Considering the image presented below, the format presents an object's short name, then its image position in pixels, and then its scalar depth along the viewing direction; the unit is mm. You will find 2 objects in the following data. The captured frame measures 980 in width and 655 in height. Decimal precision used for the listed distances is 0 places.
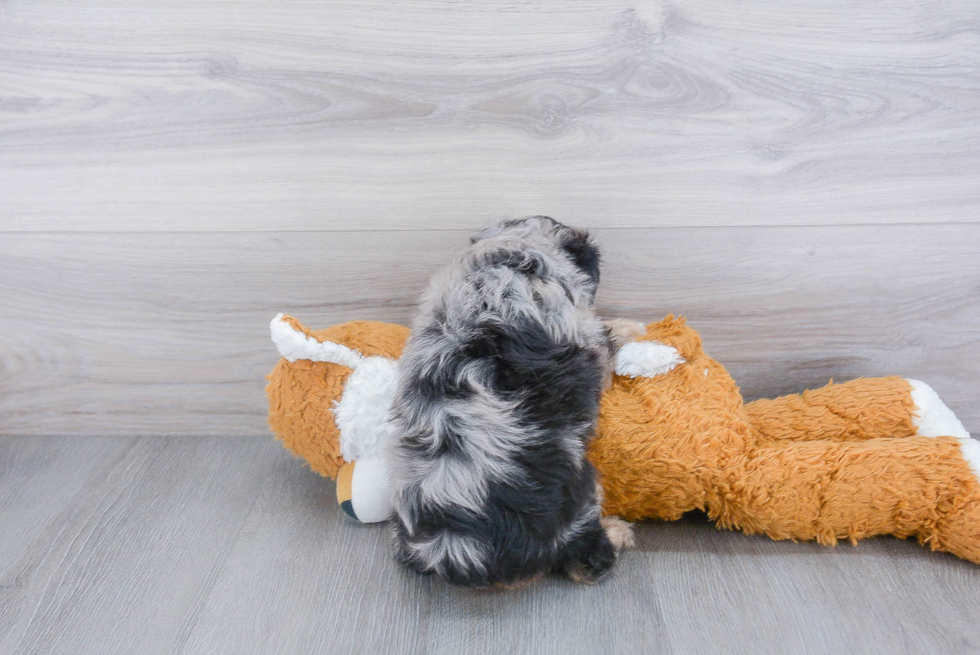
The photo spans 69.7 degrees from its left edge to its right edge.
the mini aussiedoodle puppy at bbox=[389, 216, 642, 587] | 898
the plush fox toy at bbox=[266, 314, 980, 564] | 1029
